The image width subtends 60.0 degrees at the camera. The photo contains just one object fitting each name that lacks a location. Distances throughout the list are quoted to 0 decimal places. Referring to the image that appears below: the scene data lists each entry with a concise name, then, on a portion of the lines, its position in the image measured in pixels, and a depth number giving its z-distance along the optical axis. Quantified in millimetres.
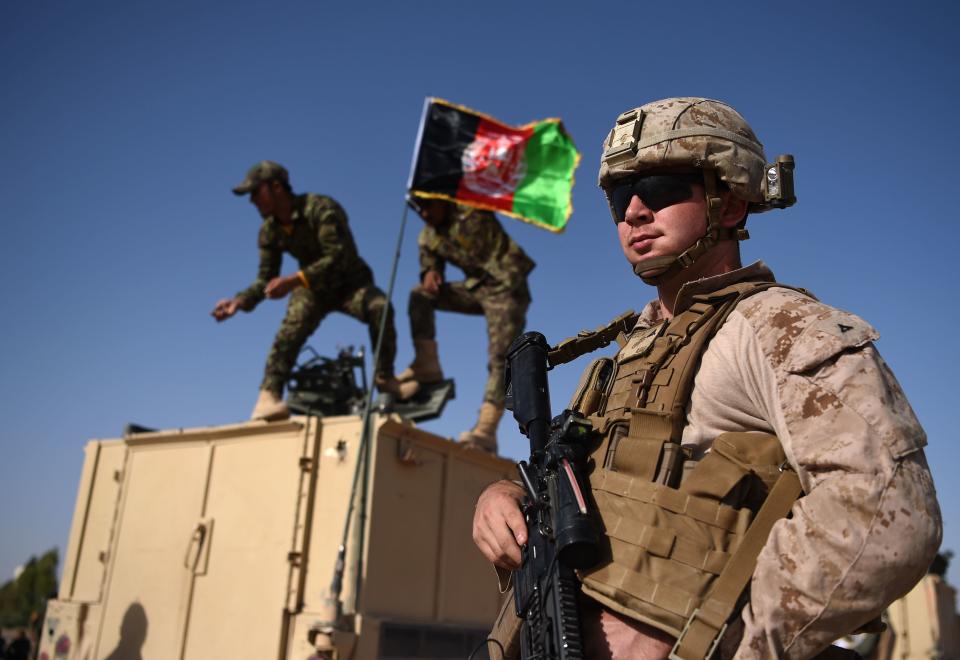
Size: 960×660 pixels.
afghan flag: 8438
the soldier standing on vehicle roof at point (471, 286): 7506
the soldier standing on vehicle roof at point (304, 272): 7238
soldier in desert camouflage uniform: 1224
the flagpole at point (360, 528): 5332
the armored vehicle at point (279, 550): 5629
